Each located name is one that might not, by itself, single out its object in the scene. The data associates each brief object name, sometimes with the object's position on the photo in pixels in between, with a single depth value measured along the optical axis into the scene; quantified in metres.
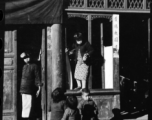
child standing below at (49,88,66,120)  7.62
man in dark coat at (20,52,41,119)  8.89
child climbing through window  9.34
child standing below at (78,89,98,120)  7.87
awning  8.09
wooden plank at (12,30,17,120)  9.12
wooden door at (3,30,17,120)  9.12
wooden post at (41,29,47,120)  9.27
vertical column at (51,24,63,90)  9.09
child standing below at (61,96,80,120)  7.02
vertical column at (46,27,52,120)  9.22
